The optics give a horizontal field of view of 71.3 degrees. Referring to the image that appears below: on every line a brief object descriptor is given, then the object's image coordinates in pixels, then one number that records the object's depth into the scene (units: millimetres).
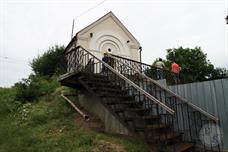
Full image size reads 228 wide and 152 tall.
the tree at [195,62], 14057
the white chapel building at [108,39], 11013
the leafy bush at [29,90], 7068
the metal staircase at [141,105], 4063
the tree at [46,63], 13003
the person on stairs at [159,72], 6218
